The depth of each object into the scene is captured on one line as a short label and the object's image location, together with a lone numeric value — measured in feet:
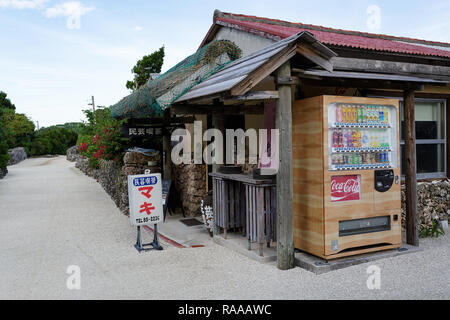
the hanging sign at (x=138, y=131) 30.07
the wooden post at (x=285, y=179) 17.06
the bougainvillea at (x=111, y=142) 37.60
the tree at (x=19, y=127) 120.57
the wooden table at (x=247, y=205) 18.45
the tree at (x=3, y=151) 70.10
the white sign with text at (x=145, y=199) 22.17
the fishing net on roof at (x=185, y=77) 23.58
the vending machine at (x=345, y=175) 17.35
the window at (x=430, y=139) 26.40
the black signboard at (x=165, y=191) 29.81
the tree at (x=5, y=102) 131.95
